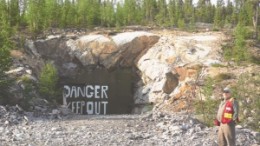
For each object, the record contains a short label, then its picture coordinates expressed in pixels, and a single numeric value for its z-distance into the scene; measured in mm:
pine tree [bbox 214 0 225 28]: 38012
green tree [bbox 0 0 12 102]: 20812
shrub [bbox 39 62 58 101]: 24392
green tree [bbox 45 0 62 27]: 33625
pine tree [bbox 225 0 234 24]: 53616
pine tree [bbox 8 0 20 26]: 32281
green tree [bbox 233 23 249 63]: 27781
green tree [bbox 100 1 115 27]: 37178
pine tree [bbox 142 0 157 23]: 45406
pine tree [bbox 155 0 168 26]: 40566
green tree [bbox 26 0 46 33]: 31109
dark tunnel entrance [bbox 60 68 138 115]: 28588
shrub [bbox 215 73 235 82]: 25234
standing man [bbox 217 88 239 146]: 11789
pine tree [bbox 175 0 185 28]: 35119
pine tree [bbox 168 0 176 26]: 38788
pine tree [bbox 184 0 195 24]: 45581
